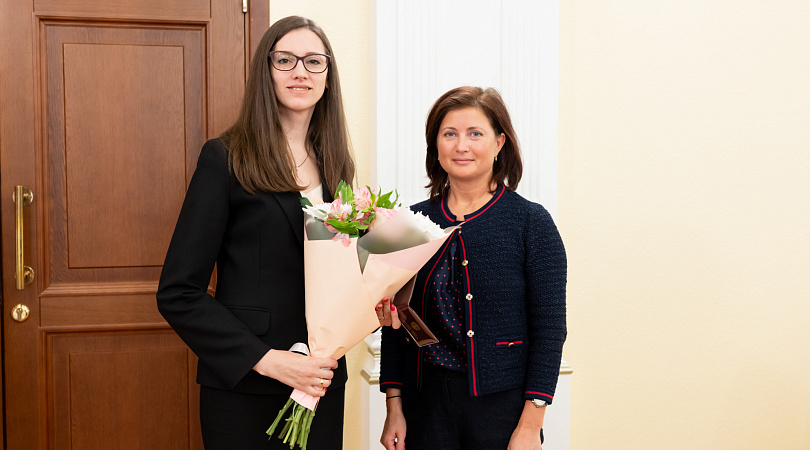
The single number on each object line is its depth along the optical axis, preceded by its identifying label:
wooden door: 2.22
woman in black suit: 1.44
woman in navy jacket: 1.58
